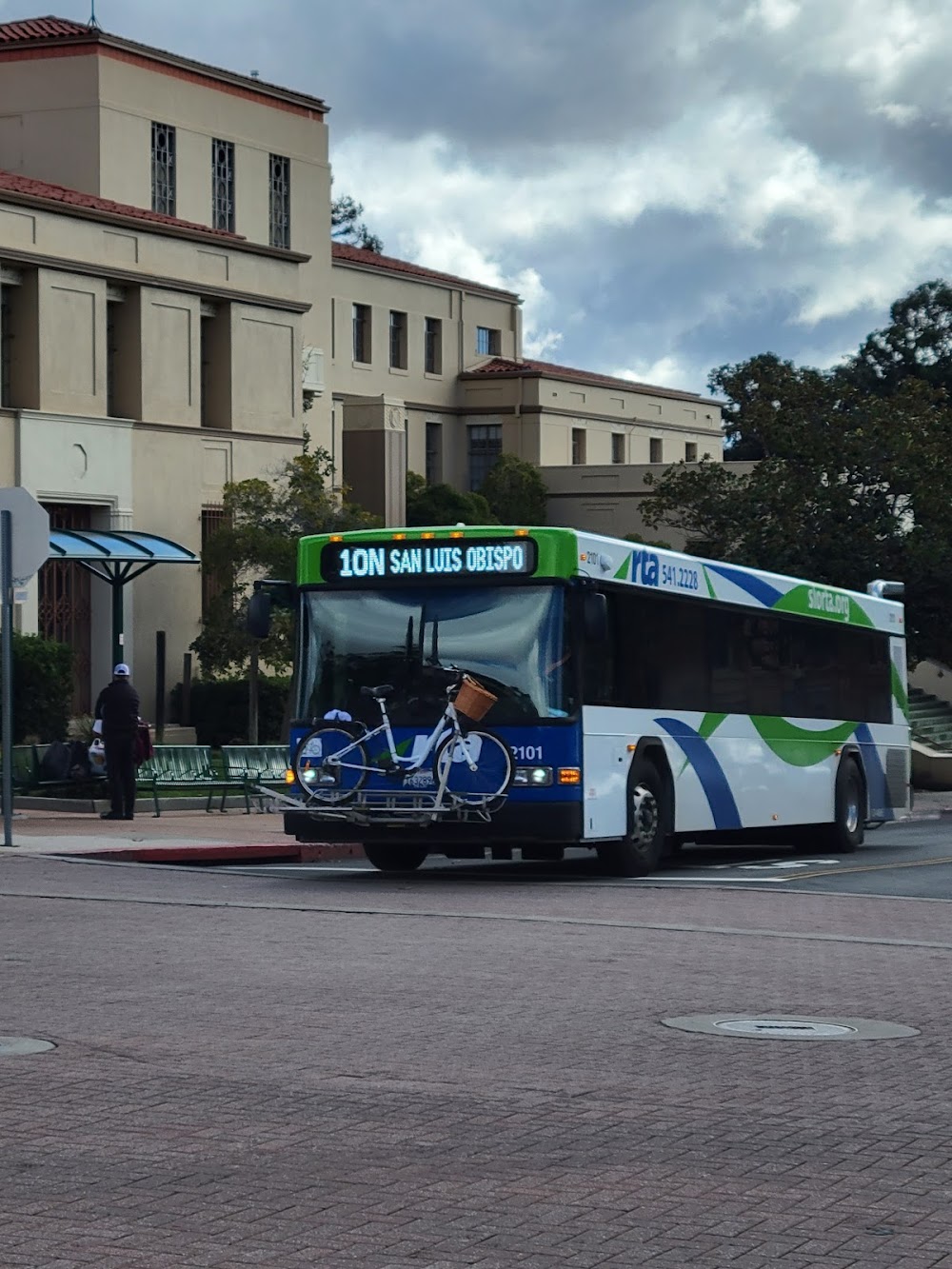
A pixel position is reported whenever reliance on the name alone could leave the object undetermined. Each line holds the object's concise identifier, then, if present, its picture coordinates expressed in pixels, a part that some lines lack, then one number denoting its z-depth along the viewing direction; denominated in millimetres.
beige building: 38812
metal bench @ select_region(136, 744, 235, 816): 29203
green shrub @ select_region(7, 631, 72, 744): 34812
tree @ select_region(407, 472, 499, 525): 66562
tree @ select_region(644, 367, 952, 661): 43125
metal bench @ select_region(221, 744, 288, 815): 29359
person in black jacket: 25406
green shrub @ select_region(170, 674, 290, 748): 41219
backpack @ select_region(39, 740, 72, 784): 28906
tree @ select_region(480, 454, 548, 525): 71750
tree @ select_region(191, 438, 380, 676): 39969
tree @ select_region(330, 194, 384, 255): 95438
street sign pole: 19422
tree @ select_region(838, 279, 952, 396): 100312
